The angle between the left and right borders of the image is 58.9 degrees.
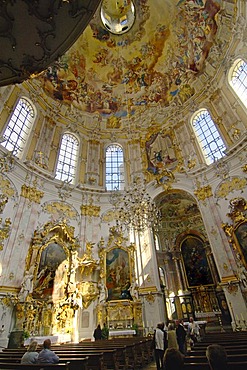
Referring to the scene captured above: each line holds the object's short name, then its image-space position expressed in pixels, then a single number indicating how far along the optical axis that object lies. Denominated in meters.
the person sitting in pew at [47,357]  3.52
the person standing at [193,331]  7.92
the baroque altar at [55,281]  9.81
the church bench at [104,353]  4.36
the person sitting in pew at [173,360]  2.13
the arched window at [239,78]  13.18
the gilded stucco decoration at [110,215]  14.42
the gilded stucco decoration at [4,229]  9.90
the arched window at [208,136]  14.07
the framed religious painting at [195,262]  16.33
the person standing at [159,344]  5.18
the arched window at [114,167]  16.39
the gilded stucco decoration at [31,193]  12.06
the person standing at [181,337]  6.12
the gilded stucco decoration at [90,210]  14.28
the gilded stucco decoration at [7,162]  11.28
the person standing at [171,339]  5.02
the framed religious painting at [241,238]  10.36
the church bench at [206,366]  2.34
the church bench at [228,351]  3.30
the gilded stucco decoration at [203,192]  13.04
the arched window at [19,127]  12.63
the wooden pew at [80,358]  3.67
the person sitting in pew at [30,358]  3.61
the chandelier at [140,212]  9.05
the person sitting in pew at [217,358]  2.03
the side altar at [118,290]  10.97
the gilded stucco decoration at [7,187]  11.00
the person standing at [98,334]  9.32
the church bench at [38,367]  2.89
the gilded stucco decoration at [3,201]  10.15
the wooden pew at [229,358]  2.70
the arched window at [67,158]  15.16
